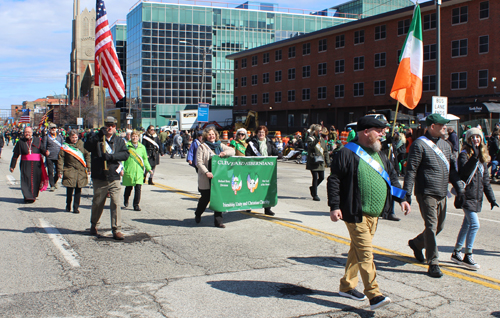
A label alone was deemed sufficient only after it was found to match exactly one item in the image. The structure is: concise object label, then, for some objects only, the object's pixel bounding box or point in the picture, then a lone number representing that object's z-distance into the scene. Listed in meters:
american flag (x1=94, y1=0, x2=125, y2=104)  11.07
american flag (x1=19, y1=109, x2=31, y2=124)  57.06
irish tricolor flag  10.37
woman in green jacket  10.03
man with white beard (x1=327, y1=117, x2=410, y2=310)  4.29
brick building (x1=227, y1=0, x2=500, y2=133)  35.66
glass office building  75.12
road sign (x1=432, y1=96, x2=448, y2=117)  16.11
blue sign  32.97
